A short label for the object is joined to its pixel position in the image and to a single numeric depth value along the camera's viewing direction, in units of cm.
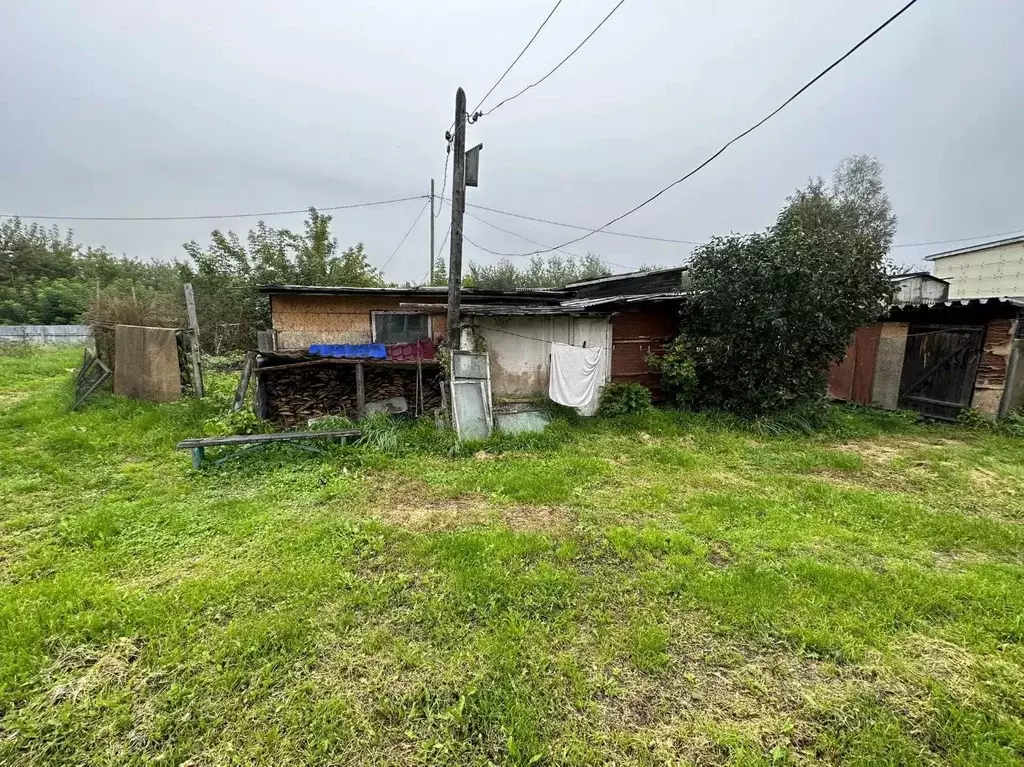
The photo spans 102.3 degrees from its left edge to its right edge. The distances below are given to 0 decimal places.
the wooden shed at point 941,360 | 741
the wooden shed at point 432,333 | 749
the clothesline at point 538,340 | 812
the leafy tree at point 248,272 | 1509
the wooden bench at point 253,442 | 504
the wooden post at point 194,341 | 755
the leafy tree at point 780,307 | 703
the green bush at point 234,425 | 587
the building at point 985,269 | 1411
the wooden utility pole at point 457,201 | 643
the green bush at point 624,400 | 797
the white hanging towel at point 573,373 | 775
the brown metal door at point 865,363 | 913
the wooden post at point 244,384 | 647
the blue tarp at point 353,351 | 744
